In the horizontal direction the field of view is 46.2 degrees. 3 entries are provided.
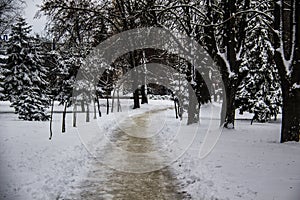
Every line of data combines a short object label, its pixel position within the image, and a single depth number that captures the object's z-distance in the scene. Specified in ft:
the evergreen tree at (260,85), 94.43
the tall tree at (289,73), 37.27
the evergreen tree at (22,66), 96.99
